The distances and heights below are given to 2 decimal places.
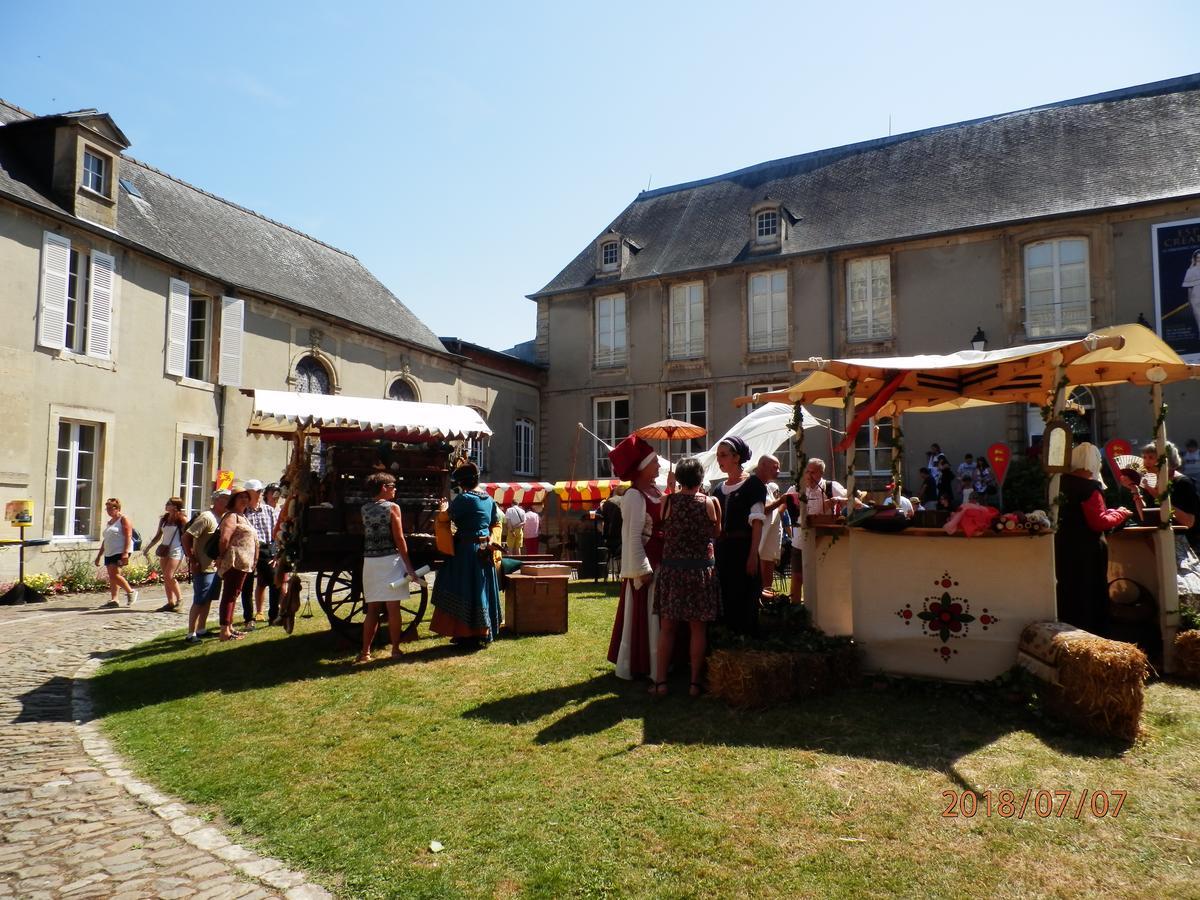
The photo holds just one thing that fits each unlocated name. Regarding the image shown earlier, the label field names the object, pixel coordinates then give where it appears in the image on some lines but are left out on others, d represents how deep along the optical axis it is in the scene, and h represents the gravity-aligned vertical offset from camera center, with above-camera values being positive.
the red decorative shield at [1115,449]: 8.12 +0.62
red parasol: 12.06 +1.20
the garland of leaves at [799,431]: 6.50 +0.64
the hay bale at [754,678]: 4.82 -1.00
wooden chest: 7.67 -0.90
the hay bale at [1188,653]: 5.25 -0.94
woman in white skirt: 6.54 -0.35
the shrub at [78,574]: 12.61 -0.99
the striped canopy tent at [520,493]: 16.28 +0.34
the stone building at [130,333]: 12.70 +3.35
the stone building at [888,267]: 16.95 +5.81
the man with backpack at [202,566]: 8.00 -0.55
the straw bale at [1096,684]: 4.09 -0.90
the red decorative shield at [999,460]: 14.78 +0.90
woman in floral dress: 5.11 -0.39
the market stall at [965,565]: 5.05 -0.38
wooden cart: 7.24 +0.40
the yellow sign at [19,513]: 11.61 -0.04
